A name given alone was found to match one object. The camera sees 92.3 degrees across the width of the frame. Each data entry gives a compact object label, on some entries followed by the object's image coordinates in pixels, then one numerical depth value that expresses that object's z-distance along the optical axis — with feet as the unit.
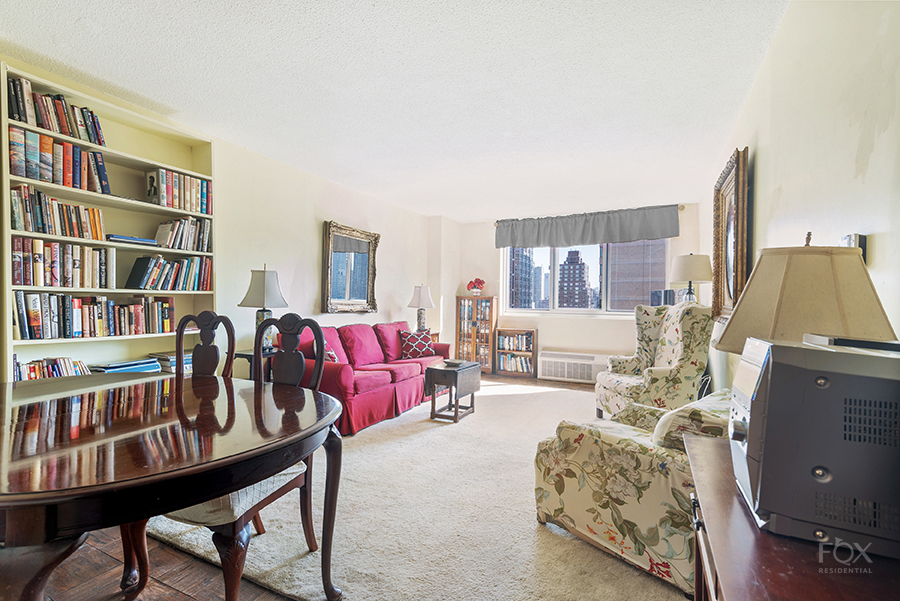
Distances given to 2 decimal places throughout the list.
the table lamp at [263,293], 11.35
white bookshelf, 7.44
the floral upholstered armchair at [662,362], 9.94
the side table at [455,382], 13.20
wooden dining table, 2.95
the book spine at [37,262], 7.82
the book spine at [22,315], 7.66
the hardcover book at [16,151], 7.45
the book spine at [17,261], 7.52
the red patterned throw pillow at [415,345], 16.70
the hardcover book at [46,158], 7.86
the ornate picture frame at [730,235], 8.06
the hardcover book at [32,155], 7.65
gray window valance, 18.13
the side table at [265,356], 11.45
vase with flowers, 21.36
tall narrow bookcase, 21.09
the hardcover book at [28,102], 7.57
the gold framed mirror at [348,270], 15.12
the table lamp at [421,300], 18.41
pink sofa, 11.66
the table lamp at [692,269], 12.74
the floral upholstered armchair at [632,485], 5.31
